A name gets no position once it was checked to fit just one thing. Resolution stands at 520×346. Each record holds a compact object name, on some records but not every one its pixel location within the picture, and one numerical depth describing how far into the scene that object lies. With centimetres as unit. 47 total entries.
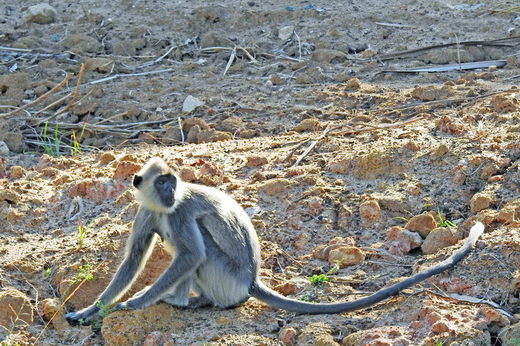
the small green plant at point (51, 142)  1675
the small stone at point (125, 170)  1394
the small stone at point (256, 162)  1454
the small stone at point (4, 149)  1681
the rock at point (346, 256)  1202
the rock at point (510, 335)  960
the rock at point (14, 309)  1103
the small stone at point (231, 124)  1737
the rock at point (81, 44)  2205
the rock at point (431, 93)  1712
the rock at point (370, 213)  1284
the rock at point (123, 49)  2205
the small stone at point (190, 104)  1858
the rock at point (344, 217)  1289
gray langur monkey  1120
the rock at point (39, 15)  2398
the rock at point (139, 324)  1064
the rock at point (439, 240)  1194
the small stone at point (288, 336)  1031
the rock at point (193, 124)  1745
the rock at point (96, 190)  1371
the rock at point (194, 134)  1714
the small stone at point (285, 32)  2236
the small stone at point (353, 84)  1861
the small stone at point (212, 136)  1689
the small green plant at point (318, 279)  1162
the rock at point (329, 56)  2081
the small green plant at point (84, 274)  1176
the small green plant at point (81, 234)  1232
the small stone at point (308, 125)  1656
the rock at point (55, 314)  1123
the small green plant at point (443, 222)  1235
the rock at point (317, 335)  1013
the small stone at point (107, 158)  1502
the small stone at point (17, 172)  1495
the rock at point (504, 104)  1528
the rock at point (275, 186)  1355
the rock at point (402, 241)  1215
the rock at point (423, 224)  1233
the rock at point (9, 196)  1343
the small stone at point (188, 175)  1402
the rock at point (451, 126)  1457
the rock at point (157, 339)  1047
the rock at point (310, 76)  1948
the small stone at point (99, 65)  2102
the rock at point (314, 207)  1311
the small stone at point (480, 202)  1248
